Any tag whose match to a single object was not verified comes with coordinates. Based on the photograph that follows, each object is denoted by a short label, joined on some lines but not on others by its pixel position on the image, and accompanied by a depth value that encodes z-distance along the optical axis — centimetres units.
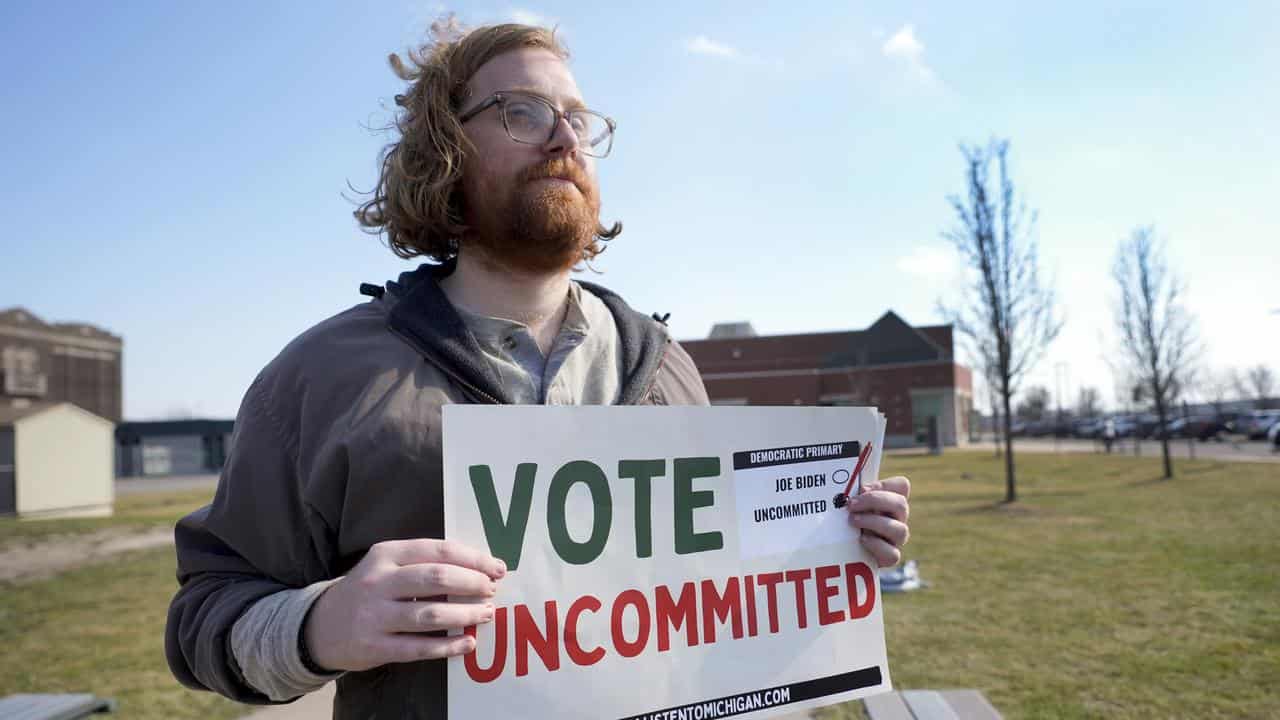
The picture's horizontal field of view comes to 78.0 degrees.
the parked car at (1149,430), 4703
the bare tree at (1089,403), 7531
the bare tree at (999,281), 1609
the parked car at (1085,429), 5569
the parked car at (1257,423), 3984
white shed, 2041
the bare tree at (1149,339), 2164
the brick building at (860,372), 5069
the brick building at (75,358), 5047
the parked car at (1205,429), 4262
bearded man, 126
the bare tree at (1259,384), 7075
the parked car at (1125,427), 5106
